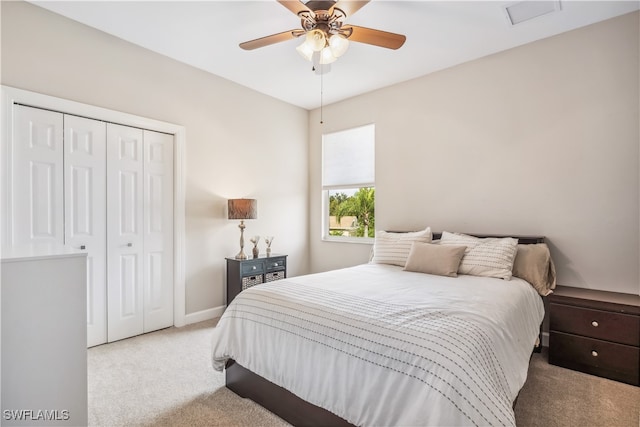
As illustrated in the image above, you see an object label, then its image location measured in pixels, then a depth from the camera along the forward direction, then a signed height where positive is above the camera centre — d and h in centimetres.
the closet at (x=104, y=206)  260 +8
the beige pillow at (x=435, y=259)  283 -41
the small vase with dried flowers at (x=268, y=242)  415 -36
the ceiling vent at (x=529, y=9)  253 +161
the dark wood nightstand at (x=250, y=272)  367 -68
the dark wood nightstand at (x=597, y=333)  230 -89
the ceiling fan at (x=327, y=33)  206 +125
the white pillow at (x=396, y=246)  331 -34
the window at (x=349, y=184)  444 +41
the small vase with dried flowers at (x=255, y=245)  393 -38
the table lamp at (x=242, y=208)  371 +6
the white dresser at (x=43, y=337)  120 -48
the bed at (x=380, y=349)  130 -66
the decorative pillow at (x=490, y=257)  273 -38
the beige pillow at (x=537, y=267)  274 -47
